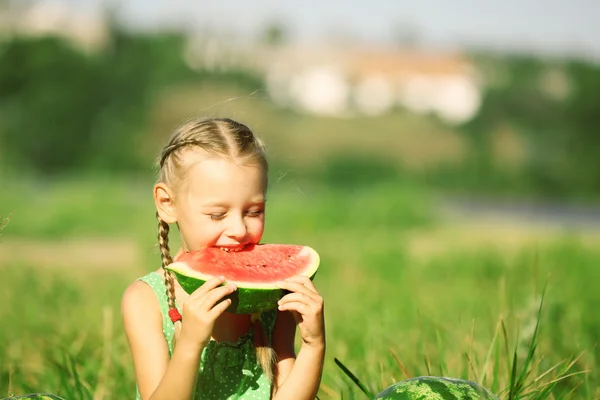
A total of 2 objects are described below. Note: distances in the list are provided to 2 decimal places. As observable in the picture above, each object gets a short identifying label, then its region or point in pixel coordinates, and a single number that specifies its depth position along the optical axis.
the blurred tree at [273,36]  35.97
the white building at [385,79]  48.84
